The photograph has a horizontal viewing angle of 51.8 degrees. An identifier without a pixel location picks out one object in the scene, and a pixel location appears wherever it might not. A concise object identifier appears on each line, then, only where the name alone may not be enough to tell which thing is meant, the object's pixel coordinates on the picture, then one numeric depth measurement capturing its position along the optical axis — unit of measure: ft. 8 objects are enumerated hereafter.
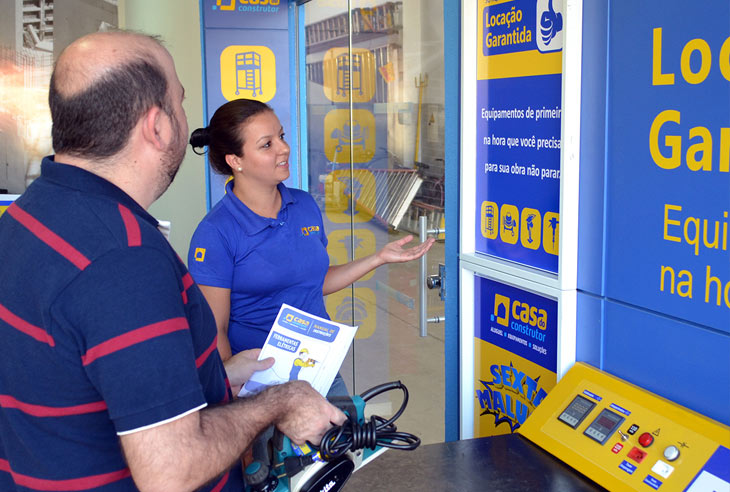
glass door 10.82
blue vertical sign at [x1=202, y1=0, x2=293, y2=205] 15.31
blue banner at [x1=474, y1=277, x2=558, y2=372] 6.88
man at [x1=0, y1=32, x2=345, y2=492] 3.52
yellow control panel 4.84
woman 7.82
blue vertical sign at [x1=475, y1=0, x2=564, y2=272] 6.56
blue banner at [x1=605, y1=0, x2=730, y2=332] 4.93
